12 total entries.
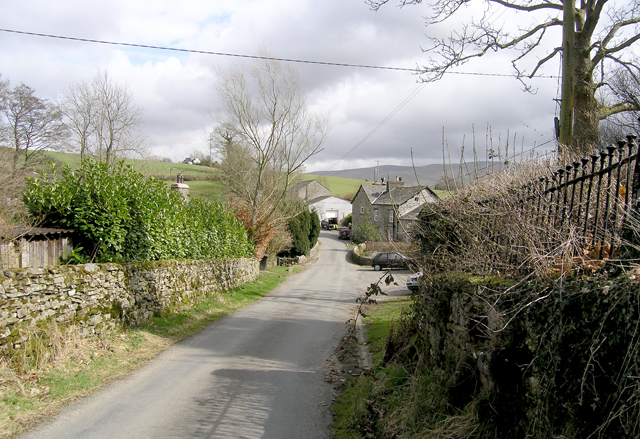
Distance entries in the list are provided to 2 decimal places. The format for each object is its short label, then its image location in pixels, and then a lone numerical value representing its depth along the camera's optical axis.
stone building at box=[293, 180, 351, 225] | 92.25
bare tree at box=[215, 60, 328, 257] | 27.94
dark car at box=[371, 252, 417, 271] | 33.19
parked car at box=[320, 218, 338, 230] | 87.75
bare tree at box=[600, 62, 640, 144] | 16.16
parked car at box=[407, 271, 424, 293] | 19.42
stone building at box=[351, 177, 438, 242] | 50.41
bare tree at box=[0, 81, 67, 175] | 27.89
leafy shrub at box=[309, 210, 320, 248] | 46.72
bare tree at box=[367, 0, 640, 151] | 9.34
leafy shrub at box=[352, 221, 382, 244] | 51.79
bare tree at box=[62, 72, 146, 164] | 33.06
